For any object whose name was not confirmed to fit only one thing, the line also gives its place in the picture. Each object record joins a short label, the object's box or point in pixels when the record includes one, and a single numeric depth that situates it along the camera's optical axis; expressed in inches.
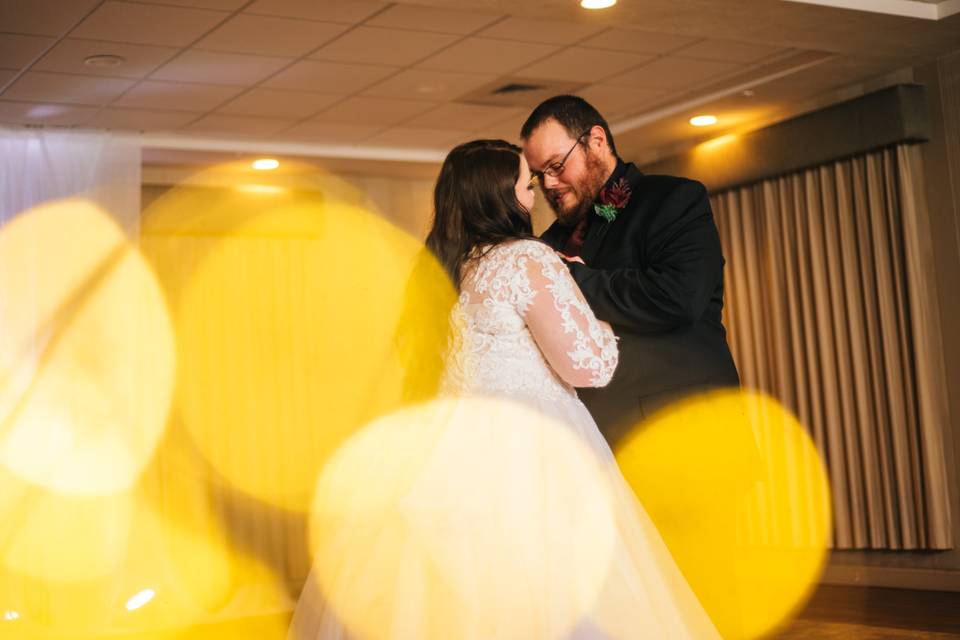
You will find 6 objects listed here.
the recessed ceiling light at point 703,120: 283.4
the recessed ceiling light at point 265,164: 304.1
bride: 104.0
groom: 111.8
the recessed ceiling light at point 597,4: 191.6
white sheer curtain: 251.3
